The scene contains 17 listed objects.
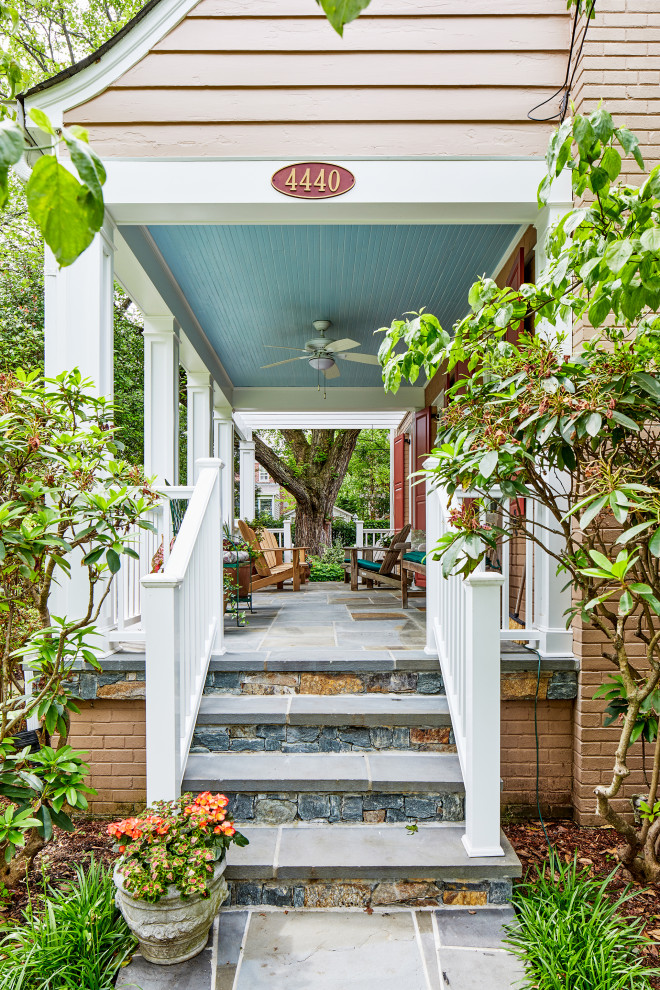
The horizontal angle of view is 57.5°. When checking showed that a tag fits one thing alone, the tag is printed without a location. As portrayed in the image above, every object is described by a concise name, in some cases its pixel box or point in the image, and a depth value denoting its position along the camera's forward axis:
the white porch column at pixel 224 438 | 7.96
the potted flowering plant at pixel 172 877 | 1.91
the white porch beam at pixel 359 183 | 3.09
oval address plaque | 3.09
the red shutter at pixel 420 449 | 7.14
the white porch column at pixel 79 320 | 3.00
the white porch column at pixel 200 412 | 6.18
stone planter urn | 1.92
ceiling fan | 5.40
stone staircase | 2.25
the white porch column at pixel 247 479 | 9.66
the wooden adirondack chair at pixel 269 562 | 6.17
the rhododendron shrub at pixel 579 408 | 1.75
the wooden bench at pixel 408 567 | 5.26
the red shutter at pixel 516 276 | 3.81
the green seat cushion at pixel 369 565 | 6.73
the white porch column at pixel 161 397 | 4.52
